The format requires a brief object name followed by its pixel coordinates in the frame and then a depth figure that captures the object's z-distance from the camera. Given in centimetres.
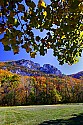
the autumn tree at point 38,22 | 198
